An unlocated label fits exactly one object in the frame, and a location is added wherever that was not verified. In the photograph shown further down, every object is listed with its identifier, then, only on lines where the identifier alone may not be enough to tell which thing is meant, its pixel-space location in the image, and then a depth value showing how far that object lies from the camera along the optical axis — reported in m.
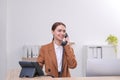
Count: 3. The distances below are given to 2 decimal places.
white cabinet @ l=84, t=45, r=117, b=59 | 5.41
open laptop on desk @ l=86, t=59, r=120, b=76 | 3.14
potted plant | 5.48
